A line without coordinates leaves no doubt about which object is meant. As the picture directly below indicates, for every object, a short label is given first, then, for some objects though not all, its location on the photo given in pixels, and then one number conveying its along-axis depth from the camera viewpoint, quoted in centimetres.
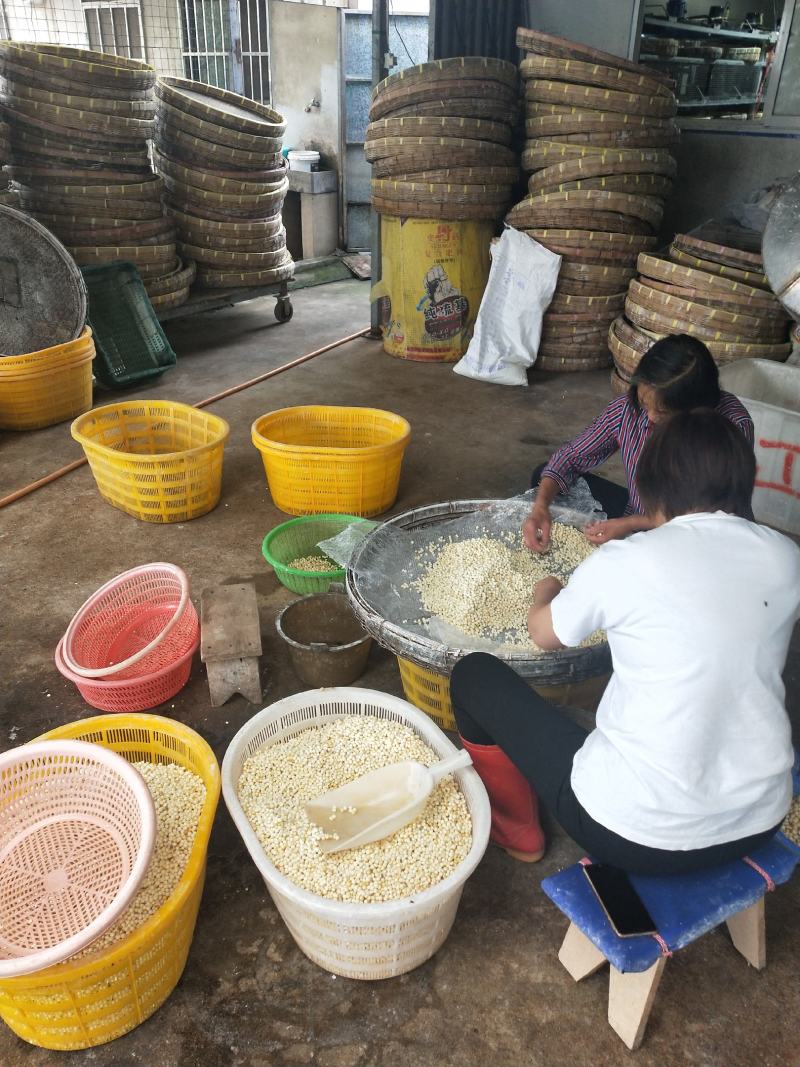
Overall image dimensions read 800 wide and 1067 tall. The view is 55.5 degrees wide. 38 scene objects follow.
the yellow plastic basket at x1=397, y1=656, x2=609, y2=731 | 188
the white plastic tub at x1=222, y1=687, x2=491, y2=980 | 126
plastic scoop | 143
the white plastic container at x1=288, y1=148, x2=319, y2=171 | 782
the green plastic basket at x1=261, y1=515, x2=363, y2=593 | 236
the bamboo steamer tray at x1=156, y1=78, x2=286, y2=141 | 460
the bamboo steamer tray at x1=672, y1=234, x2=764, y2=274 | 368
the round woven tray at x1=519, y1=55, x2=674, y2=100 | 404
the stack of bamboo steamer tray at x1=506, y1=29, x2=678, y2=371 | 409
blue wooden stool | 116
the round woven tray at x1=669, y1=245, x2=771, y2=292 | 367
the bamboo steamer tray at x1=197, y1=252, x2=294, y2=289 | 514
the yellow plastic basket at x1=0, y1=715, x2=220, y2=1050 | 117
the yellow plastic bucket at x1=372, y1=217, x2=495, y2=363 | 464
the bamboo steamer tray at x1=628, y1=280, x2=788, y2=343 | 371
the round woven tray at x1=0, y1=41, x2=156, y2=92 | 396
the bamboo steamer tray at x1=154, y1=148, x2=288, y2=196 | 481
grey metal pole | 475
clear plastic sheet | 189
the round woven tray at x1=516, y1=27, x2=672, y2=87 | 402
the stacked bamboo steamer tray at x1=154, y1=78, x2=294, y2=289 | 468
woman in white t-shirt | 108
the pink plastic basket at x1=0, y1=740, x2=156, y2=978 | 131
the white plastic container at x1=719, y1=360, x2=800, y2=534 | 277
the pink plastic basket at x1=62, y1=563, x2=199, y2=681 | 203
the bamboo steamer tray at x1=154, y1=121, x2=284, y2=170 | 470
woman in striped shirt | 186
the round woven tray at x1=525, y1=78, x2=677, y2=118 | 407
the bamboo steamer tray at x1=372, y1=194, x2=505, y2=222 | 449
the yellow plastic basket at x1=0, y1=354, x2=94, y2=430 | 355
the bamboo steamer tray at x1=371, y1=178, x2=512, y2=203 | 443
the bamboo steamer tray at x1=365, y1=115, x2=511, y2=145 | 425
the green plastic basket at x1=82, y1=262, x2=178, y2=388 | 425
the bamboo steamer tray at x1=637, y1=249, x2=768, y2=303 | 367
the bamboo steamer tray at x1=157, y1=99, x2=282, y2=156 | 463
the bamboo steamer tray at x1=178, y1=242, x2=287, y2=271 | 505
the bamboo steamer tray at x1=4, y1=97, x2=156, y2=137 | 407
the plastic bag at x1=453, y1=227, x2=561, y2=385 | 446
